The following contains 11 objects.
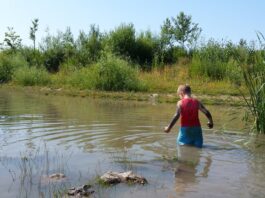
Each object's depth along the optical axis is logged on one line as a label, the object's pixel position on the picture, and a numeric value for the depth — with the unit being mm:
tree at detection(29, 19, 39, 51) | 34407
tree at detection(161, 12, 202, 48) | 30731
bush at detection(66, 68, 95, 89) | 20230
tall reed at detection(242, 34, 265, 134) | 7688
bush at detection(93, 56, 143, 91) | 19616
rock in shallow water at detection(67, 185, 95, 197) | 4528
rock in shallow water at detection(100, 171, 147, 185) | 4986
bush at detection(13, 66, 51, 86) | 23640
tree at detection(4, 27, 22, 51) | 33771
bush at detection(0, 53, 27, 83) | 25767
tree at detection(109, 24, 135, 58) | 28313
